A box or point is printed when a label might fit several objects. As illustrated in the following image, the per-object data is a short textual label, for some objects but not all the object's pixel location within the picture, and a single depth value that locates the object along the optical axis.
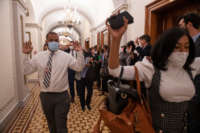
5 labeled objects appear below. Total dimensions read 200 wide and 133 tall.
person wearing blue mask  2.19
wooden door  3.38
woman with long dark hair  1.16
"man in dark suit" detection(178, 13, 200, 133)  1.64
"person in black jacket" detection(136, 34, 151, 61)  3.34
